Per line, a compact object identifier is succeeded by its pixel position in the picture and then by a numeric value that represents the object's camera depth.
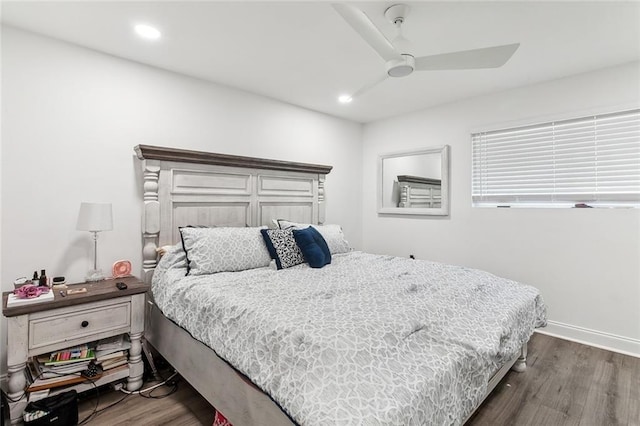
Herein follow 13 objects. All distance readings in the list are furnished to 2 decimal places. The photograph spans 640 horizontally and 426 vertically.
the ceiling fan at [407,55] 1.70
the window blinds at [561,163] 2.75
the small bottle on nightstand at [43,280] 2.03
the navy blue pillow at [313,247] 2.63
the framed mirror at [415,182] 3.82
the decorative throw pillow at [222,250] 2.31
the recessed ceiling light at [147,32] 2.14
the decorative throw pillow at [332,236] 3.07
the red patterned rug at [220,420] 1.64
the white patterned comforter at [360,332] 1.10
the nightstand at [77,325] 1.75
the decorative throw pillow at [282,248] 2.58
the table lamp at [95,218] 2.19
